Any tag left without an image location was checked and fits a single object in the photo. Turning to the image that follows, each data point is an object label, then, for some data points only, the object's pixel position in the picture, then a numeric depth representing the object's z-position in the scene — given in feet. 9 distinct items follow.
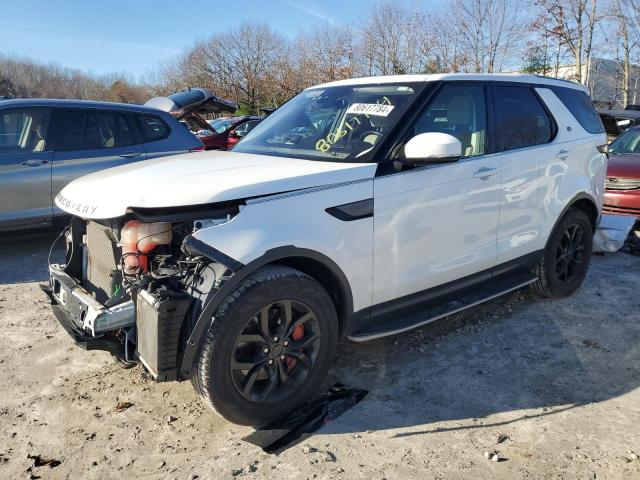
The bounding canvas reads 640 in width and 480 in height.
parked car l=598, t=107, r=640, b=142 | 35.04
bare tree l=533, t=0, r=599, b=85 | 75.25
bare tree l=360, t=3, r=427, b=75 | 94.63
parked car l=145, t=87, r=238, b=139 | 25.84
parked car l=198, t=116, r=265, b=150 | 42.70
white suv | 8.80
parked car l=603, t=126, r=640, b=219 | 24.97
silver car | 19.39
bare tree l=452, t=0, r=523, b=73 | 85.66
